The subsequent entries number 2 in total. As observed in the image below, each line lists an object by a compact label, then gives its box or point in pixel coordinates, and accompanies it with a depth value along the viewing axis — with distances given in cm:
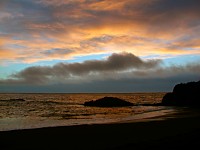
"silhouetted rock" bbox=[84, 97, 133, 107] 5428
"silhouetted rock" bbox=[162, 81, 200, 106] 4944
